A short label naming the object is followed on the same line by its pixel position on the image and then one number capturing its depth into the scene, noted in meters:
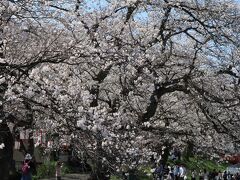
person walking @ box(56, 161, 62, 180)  20.65
